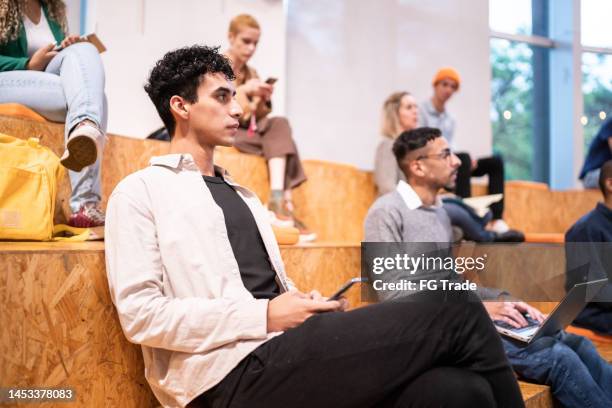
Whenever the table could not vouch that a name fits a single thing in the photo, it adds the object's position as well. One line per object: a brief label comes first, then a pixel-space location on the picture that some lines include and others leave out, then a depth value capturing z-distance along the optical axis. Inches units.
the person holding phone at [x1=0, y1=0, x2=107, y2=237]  96.2
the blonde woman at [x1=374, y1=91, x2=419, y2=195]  174.7
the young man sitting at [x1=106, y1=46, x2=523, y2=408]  58.6
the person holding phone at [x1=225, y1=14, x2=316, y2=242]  149.1
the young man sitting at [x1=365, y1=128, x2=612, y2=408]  87.9
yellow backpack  82.6
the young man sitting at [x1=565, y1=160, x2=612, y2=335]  115.1
